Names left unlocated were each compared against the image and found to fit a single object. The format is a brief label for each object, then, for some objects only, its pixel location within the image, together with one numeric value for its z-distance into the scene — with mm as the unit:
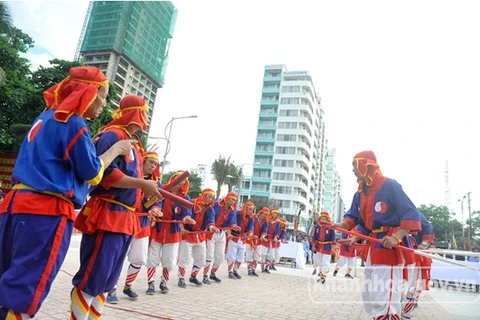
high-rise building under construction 78500
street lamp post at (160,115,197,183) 24689
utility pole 45109
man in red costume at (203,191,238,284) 8391
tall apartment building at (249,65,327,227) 64375
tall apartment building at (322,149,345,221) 109938
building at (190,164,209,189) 136500
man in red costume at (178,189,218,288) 7260
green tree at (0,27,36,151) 21562
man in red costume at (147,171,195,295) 6434
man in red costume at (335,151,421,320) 3730
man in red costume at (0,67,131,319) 2078
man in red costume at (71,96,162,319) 2729
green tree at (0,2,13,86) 15750
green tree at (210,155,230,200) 46156
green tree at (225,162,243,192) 46688
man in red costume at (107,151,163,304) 4781
